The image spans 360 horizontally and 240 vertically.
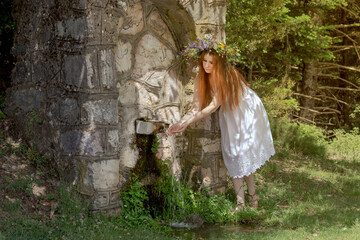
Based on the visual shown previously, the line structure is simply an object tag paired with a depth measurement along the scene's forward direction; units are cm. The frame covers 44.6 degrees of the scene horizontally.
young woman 511
